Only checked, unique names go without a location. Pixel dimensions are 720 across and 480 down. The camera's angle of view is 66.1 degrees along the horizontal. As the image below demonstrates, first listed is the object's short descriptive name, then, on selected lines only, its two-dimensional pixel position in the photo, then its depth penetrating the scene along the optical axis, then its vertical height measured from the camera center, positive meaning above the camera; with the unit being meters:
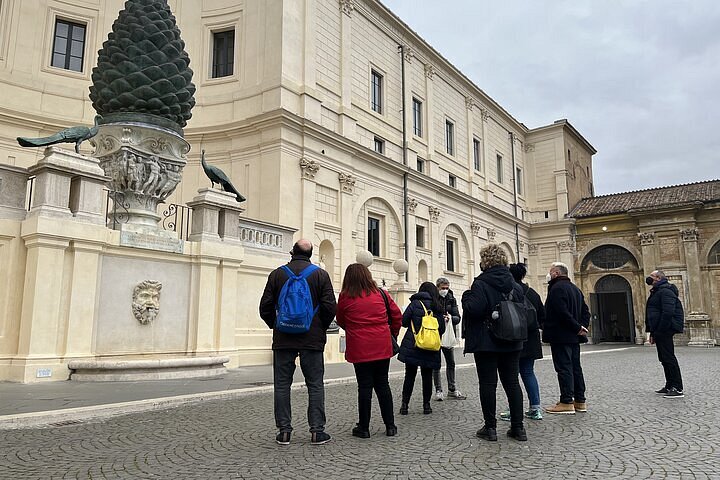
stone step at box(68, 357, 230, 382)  9.04 -0.73
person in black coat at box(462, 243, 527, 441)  5.21 -0.19
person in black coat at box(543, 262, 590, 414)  6.74 -0.13
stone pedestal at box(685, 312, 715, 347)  30.70 -0.12
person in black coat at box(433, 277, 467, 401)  7.97 +0.05
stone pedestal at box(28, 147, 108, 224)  9.15 +2.37
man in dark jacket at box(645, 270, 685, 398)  8.26 +0.00
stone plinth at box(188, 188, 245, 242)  11.67 +2.38
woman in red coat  5.39 -0.11
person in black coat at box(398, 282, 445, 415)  6.73 -0.34
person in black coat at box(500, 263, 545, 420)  6.31 -0.38
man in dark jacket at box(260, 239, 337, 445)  5.09 -0.18
